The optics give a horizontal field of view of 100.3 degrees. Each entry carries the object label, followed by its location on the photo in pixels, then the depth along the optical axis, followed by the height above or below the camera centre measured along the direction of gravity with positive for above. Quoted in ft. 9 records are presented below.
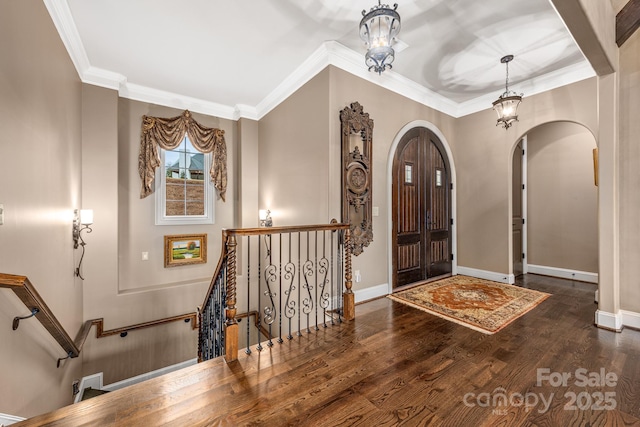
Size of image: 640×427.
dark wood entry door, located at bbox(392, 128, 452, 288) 12.99 +0.23
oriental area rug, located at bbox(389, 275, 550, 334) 9.27 -3.66
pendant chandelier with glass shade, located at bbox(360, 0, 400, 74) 6.58 +4.66
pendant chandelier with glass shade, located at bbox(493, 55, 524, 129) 11.28 +4.61
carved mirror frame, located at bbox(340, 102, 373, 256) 10.76 +1.67
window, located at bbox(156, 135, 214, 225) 14.98 +1.60
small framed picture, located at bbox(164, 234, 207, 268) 14.97 -2.00
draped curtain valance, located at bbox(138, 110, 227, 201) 14.16 +4.12
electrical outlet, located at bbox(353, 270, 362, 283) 11.14 -2.57
